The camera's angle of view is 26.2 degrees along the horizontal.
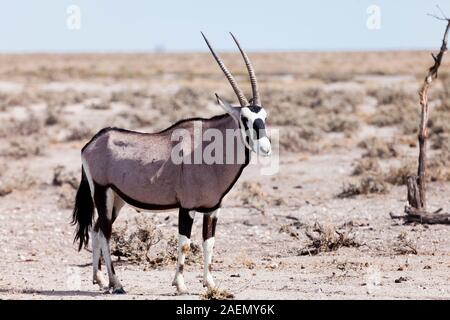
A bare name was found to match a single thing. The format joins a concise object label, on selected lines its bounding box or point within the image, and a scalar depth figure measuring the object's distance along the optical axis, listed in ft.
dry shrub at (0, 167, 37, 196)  52.47
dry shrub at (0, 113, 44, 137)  79.56
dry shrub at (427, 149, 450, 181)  51.18
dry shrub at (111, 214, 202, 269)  33.65
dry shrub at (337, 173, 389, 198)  48.65
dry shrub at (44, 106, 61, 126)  86.94
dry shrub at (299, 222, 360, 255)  34.78
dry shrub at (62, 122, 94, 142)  75.41
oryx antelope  27.04
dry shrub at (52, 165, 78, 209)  48.08
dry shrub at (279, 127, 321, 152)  67.21
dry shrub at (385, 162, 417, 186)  51.37
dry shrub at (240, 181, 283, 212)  46.11
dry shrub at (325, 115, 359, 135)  78.18
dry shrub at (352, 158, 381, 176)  56.17
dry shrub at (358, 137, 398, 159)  63.00
